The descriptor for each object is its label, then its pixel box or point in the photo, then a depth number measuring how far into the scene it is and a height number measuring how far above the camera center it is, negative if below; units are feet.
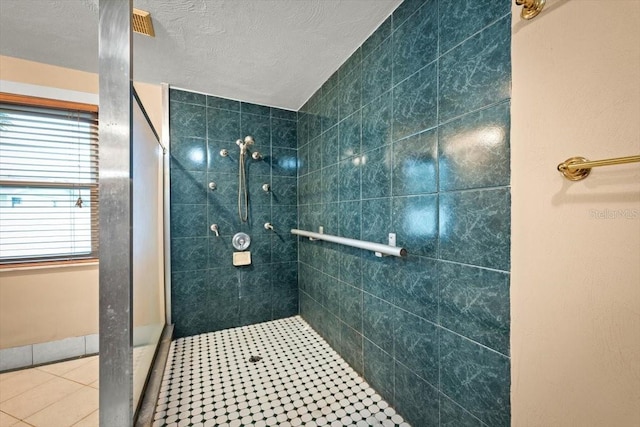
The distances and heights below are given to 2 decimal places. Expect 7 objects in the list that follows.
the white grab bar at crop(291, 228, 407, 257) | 3.36 -0.53
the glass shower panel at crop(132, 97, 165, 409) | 3.59 -0.61
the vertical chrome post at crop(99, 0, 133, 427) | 2.48 +0.02
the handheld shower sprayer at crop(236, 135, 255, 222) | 6.91 +0.70
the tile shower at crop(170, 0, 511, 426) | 2.57 +0.06
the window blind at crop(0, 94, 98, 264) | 5.23 +0.79
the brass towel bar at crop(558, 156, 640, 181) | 1.70 +0.32
